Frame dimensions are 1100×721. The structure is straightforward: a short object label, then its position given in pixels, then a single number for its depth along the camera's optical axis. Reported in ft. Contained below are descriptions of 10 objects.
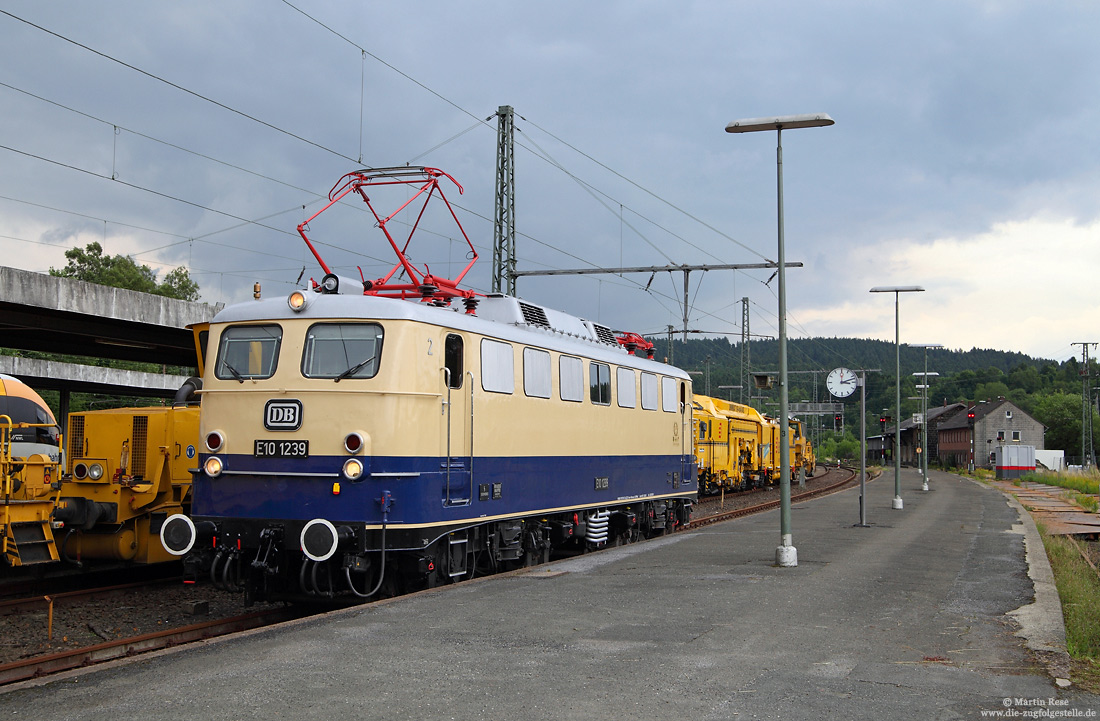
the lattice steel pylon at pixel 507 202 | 70.28
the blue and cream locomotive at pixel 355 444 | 33.55
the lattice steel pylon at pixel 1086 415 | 227.59
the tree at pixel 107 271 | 221.87
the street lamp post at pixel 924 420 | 140.31
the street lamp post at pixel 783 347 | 44.27
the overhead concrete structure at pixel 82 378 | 110.83
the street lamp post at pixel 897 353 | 92.02
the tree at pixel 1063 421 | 329.52
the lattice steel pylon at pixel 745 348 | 160.97
